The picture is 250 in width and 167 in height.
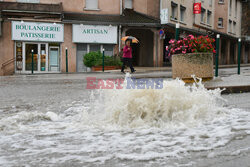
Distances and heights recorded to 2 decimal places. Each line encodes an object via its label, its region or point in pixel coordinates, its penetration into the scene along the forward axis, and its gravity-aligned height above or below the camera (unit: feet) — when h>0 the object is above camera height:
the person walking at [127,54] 48.34 +2.58
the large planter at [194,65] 25.18 +0.46
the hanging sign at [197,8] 94.89 +19.68
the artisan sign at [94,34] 75.05 +9.14
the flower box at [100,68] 65.67 +0.42
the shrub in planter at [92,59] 68.44 +2.46
